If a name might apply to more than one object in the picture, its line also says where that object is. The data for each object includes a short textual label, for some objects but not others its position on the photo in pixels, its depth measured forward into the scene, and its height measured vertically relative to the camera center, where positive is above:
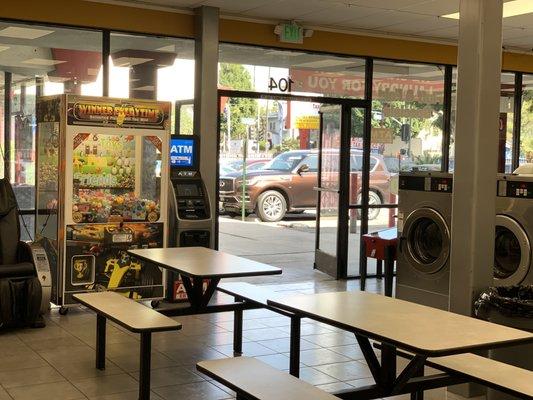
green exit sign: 7.68 +1.40
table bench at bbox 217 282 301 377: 4.96 -0.93
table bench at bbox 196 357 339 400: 3.06 -0.96
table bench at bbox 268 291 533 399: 2.90 -0.69
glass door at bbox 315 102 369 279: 8.38 -0.27
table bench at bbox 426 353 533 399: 3.19 -0.95
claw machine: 6.15 -0.27
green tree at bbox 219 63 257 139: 13.59 +0.93
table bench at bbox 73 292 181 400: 4.00 -0.92
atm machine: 6.77 -0.40
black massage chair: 5.60 -0.93
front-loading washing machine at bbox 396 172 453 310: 5.82 -0.58
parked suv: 13.01 -0.42
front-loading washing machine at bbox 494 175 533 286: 5.19 -0.44
